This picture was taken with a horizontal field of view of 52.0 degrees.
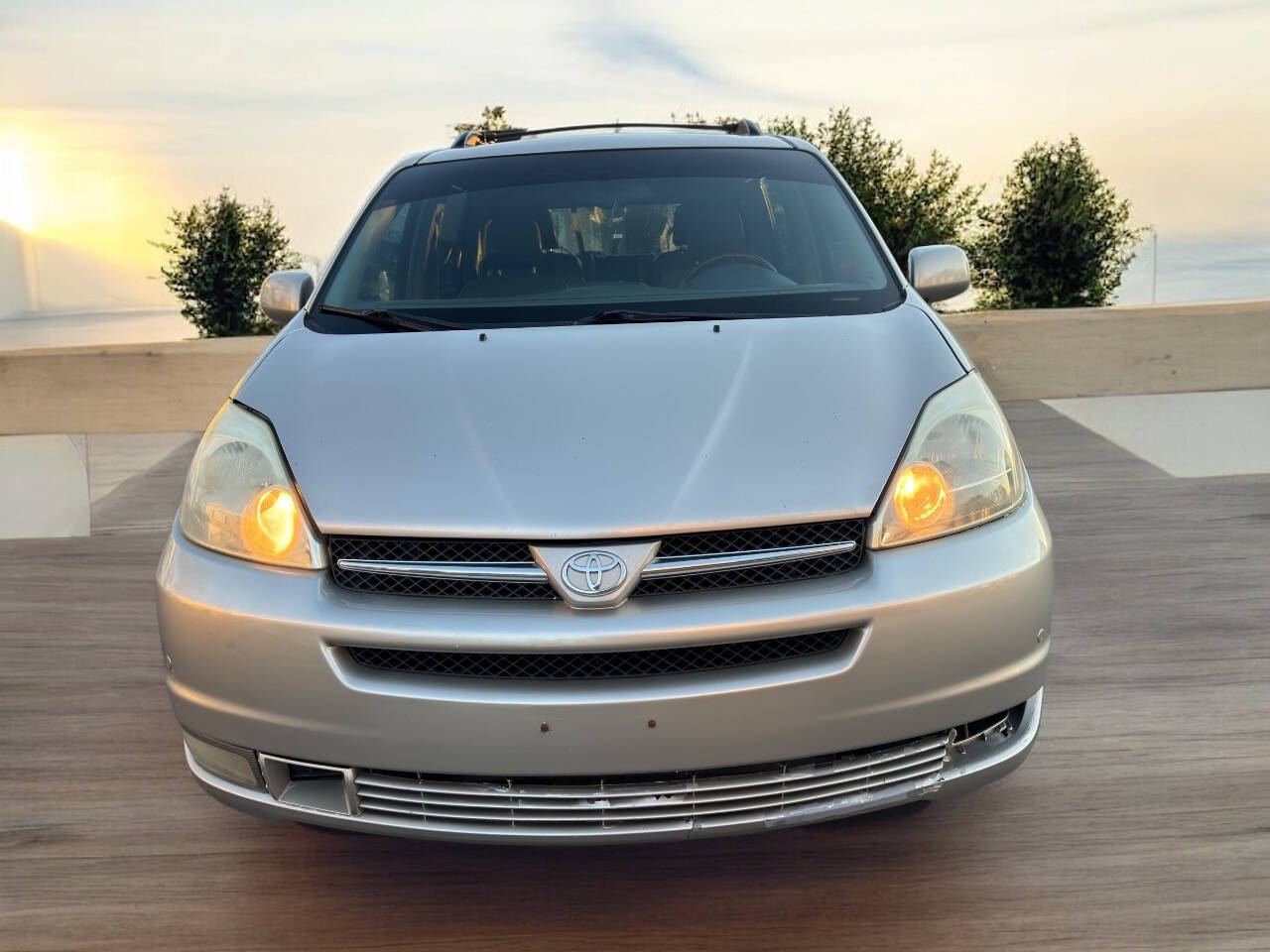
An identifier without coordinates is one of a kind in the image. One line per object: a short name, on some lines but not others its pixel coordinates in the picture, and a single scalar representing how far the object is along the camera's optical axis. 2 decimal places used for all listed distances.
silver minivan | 2.12
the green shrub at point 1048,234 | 27.41
